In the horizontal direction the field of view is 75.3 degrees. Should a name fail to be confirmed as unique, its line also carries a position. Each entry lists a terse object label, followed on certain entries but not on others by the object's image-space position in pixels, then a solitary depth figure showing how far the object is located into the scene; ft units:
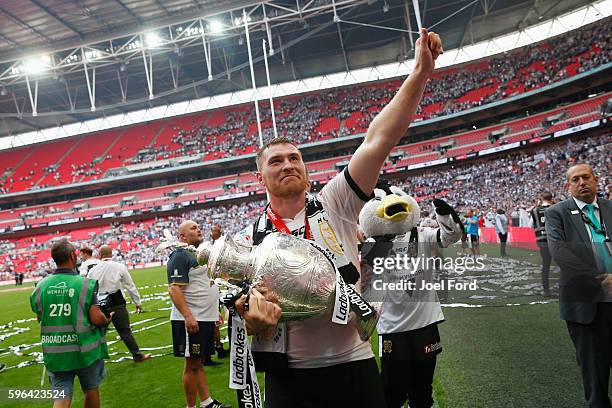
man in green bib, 11.56
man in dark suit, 7.75
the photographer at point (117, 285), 20.81
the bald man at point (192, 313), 13.79
